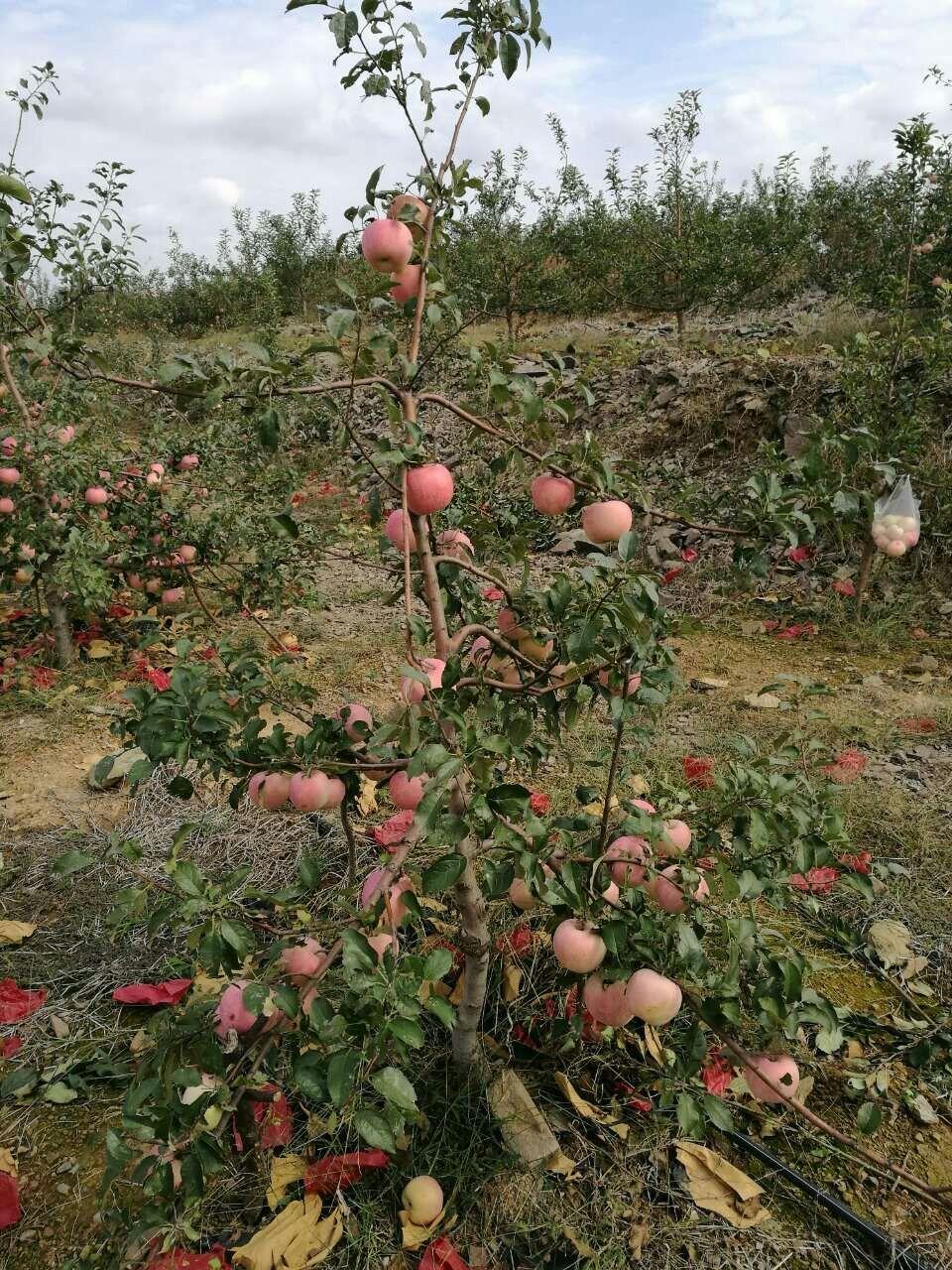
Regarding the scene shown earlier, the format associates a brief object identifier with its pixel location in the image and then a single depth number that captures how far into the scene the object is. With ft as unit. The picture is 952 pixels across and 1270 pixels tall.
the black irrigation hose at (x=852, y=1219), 4.67
